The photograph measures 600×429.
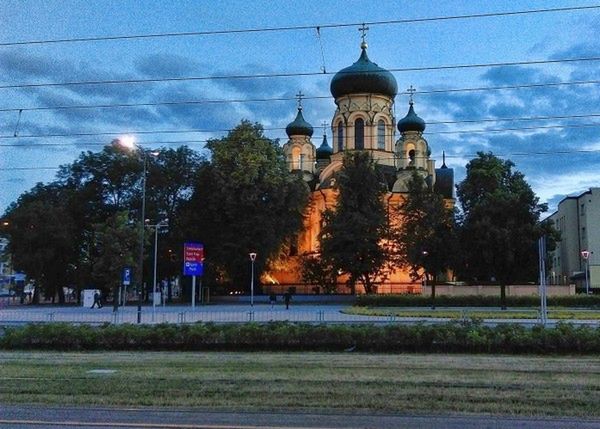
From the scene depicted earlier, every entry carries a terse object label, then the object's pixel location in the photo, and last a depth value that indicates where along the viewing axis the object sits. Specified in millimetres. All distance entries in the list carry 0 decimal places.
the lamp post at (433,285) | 42862
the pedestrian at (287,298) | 44650
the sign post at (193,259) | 31156
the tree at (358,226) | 55031
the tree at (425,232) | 45250
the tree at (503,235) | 42594
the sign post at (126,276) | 39128
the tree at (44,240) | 57719
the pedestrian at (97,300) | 48269
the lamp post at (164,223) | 52794
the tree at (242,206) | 55406
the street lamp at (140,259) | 27352
